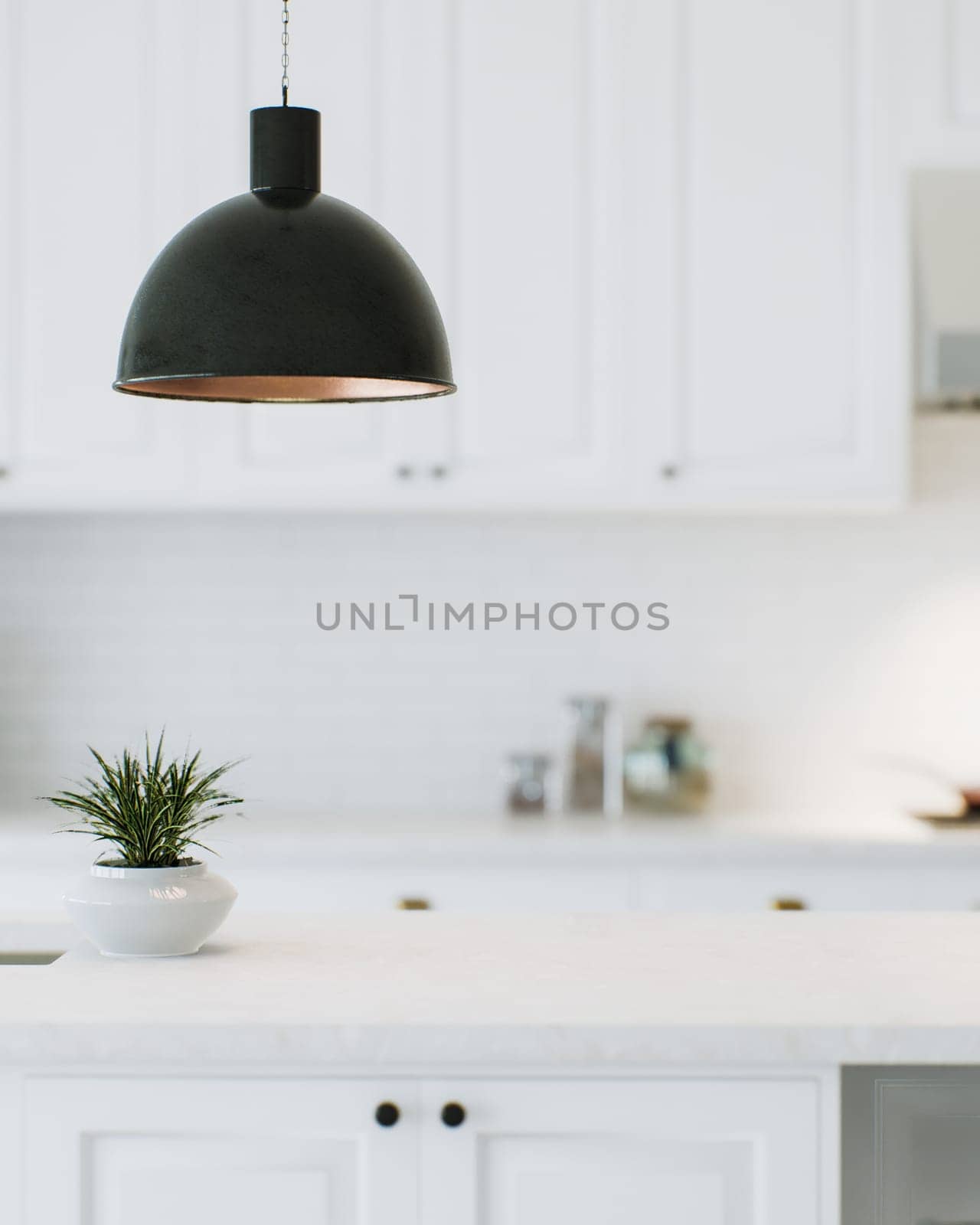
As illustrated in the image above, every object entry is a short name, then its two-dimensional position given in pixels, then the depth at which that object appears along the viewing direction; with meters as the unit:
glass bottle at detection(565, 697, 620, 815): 4.98
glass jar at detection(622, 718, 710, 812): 4.89
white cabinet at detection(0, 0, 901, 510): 4.66
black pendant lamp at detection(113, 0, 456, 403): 3.02
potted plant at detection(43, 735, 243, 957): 3.20
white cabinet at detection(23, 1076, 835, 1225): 3.00
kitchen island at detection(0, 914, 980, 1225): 3.00
